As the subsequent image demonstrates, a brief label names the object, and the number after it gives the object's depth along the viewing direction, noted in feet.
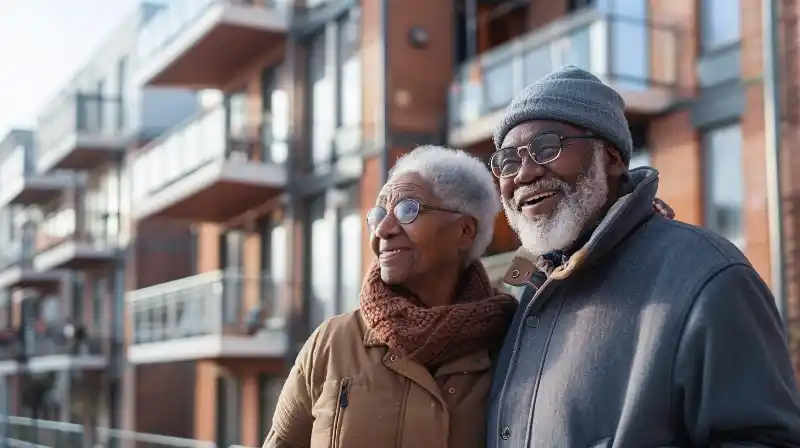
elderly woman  10.87
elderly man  7.97
